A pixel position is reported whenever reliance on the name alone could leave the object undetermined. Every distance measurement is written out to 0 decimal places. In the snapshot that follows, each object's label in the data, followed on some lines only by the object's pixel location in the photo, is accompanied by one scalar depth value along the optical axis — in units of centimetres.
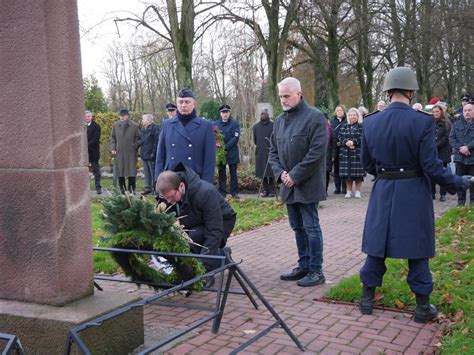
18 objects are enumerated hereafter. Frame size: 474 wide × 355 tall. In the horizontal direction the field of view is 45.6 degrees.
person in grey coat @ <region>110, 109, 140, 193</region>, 1386
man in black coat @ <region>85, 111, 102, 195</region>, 1420
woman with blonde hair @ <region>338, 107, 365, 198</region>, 1240
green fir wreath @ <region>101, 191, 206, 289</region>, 458
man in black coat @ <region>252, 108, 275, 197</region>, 1318
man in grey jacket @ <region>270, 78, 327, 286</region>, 560
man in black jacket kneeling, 515
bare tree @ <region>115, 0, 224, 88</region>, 1839
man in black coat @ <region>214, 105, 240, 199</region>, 1302
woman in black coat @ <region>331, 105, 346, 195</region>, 1298
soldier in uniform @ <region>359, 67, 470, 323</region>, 449
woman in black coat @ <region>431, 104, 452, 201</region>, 1140
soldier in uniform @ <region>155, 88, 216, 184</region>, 663
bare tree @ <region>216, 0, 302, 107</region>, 2069
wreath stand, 262
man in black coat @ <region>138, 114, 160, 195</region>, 1409
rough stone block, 357
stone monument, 361
